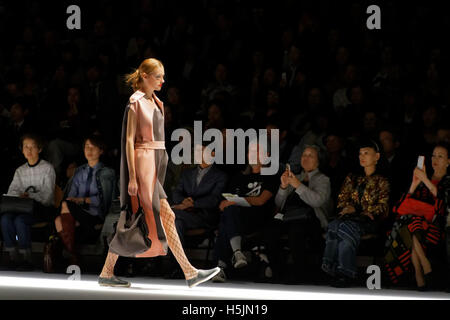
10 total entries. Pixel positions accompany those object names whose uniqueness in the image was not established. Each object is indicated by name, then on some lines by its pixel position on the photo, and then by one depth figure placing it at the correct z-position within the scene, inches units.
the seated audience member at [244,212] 468.0
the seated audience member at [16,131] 553.2
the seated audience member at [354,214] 449.0
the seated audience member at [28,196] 507.0
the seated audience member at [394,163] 472.7
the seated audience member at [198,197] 488.9
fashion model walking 397.1
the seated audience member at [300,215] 460.6
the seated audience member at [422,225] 440.7
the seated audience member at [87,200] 495.2
